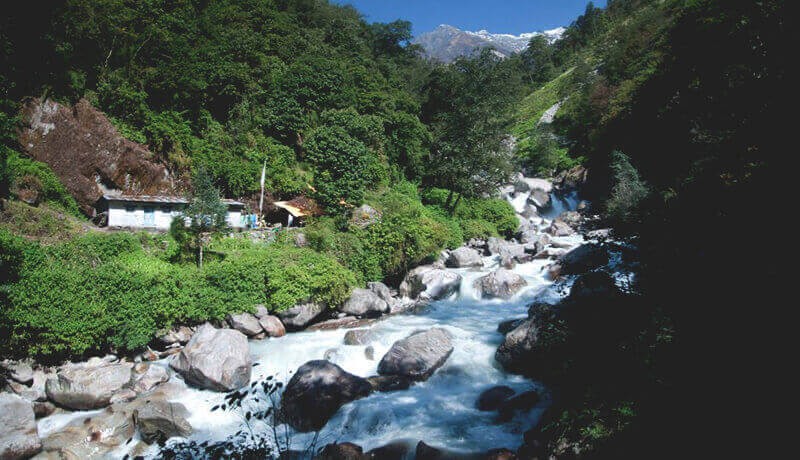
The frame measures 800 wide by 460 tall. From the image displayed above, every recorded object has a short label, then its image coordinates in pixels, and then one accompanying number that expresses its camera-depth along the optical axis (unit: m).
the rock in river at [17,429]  7.41
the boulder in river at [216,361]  9.84
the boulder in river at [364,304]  15.05
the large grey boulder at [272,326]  13.21
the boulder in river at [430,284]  17.69
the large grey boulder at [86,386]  9.10
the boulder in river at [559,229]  26.78
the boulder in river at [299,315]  13.76
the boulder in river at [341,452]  6.98
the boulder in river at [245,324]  12.77
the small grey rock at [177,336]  11.94
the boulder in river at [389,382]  9.79
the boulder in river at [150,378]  10.02
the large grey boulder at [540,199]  33.97
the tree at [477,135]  26.81
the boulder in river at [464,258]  21.47
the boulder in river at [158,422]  8.14
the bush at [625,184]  16.50
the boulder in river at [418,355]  10.37
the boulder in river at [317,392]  8.44
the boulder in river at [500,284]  16.83
